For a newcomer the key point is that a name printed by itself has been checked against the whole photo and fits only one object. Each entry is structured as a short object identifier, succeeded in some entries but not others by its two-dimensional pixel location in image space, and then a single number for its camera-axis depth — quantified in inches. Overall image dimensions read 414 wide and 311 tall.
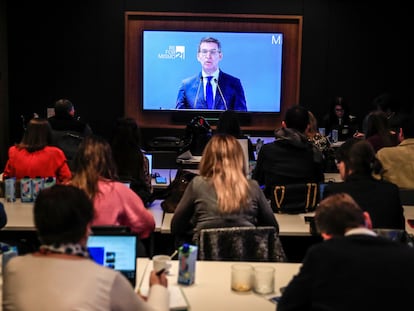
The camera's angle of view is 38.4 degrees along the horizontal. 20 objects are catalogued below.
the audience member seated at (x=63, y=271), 69.8
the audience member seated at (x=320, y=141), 209.7
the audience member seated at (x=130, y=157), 171.5
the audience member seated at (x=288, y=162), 170.1
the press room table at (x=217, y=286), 96.0
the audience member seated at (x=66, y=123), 242.1
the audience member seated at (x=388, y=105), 291.9
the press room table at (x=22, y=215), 146.5
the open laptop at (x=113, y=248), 96.0
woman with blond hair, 129.1
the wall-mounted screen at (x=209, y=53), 351.6
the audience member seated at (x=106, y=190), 126.6
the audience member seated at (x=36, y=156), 177.6
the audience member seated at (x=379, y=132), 204.2
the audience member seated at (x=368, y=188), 129.6
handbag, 163.9
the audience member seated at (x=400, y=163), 181.2
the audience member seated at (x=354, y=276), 73.7
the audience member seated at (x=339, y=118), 327.9
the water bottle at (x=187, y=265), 103.7
